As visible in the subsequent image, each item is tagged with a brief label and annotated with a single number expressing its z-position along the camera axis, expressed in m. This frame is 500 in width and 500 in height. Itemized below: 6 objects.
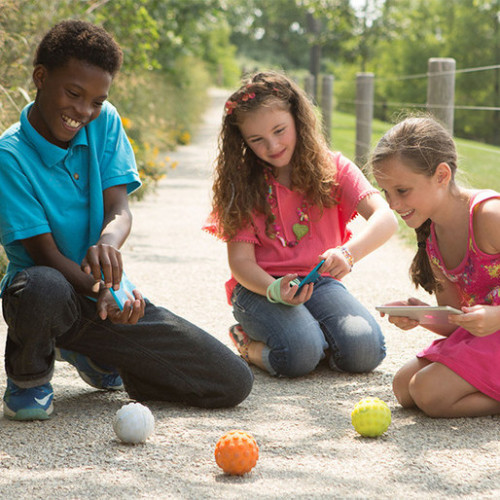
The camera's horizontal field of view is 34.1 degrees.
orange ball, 2.33
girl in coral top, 3.49
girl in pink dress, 2.85
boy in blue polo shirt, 2.82
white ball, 2.59
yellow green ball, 2.65
